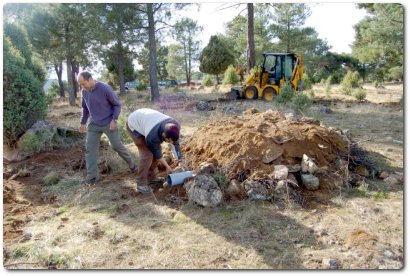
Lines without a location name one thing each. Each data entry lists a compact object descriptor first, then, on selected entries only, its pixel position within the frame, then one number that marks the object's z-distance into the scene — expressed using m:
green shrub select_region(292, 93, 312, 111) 8.91
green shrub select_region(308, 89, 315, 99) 13.94
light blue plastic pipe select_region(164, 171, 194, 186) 4.28
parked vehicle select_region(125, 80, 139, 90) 33.21
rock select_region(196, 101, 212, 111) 11.30
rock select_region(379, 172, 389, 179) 4.61
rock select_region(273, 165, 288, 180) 4.21
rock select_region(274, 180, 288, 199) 4.07
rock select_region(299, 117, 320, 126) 5.53
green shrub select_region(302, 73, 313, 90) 16.47
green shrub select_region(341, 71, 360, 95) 16.20
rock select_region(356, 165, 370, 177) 4.66
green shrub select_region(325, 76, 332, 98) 14.42
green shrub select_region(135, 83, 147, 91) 25.26
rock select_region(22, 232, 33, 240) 3.54
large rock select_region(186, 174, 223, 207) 3.97
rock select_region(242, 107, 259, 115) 6.59
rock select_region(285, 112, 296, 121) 5.65
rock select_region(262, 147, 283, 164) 4.49
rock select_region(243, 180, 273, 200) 4.07
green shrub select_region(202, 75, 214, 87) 24.77
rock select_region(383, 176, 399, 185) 4.45
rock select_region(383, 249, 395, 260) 3.01
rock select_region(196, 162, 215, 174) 4.30
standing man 4.63
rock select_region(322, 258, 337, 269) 2.90
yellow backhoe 12.33
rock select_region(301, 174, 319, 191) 4.25
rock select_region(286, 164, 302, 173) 4.44
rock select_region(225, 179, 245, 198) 4.12
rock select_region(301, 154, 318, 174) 4.38
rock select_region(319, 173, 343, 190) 4.29
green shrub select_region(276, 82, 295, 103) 10.38
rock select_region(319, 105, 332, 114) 10.12
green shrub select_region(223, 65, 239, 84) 20.12
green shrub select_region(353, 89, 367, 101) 12.95
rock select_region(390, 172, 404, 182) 4.49
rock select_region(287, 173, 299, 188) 4.14
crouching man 3.88
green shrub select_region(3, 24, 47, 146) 6.28
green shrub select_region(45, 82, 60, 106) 30.49
